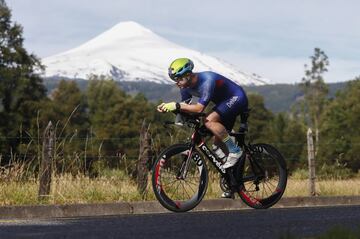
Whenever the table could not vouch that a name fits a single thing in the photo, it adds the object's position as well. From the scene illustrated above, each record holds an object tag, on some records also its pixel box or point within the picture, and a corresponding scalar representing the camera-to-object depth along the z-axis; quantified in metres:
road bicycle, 9.18
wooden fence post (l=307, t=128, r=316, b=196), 14.30
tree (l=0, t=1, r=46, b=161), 58.81
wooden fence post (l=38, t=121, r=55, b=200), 11.66
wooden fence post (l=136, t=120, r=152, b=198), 12.91
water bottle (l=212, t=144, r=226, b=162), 9.42
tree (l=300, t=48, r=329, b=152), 102.41
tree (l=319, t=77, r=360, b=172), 78.38
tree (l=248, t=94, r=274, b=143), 85.31
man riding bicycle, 9.01
